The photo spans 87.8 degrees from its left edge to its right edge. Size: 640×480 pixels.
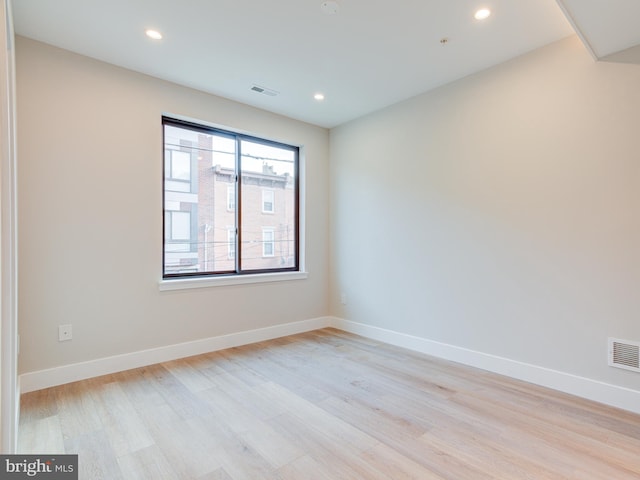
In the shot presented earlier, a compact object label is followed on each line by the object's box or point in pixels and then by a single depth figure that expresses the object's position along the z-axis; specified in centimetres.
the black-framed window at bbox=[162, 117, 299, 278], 333
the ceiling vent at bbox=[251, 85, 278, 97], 328
